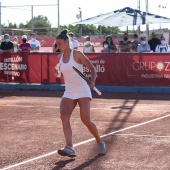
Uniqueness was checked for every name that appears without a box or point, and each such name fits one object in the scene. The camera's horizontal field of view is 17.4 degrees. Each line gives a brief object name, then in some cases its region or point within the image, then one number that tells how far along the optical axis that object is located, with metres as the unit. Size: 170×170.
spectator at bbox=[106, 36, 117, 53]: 22.29
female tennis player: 8.43
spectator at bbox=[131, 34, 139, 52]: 22.29
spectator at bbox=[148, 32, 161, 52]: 22.31
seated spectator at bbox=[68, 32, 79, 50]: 22.03
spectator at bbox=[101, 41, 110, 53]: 22.33
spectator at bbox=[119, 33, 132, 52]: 22.27
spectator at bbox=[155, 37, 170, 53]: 21.44
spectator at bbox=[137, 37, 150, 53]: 21.27
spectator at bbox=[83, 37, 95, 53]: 22.45
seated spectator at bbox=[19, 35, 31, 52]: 21.77
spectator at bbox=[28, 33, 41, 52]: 23.16
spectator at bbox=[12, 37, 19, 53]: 23.42
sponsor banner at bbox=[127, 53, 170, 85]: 19.33
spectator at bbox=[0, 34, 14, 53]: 21.38
